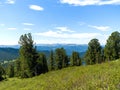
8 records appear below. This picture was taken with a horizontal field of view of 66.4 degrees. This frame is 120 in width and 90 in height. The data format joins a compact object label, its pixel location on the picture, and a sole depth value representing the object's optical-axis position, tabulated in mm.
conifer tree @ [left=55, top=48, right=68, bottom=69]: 42272
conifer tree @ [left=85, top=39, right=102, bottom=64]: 36826
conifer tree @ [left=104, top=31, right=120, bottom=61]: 34469
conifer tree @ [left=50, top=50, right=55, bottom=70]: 45694
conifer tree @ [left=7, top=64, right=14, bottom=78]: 50030
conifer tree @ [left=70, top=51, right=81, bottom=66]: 44275
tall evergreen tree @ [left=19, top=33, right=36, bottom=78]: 28334
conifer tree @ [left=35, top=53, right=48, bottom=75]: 40198
